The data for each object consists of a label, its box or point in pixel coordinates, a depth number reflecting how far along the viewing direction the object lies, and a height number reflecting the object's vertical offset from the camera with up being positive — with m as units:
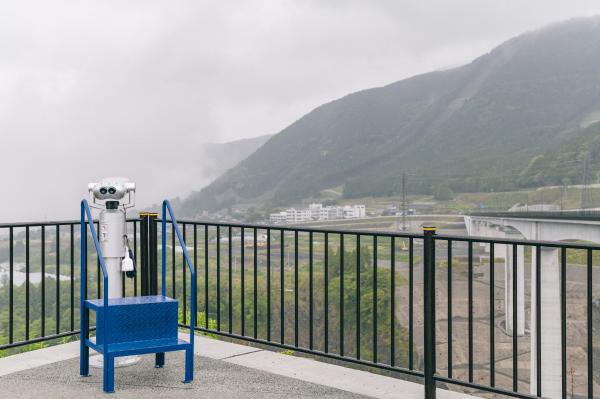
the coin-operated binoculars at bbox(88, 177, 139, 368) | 4.61 -0.20
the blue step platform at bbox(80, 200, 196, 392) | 4.03 -0.89
